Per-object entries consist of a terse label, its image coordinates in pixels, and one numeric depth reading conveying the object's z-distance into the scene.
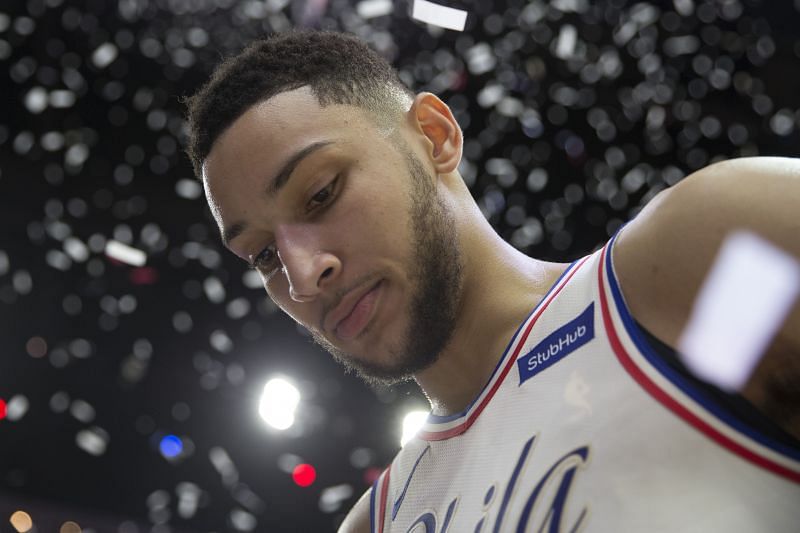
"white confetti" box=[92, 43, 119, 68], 2.64
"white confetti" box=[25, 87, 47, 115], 2.73
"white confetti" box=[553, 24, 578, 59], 2.43
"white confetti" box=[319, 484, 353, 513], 3.58
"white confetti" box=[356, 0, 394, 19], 2.39
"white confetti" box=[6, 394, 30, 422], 3.46
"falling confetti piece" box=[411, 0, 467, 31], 2.37
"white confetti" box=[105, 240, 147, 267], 3.14
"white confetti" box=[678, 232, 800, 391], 0.61
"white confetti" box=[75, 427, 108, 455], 3.50
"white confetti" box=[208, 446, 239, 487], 3.60
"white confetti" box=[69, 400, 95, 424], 3.46
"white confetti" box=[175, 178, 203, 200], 3.01
